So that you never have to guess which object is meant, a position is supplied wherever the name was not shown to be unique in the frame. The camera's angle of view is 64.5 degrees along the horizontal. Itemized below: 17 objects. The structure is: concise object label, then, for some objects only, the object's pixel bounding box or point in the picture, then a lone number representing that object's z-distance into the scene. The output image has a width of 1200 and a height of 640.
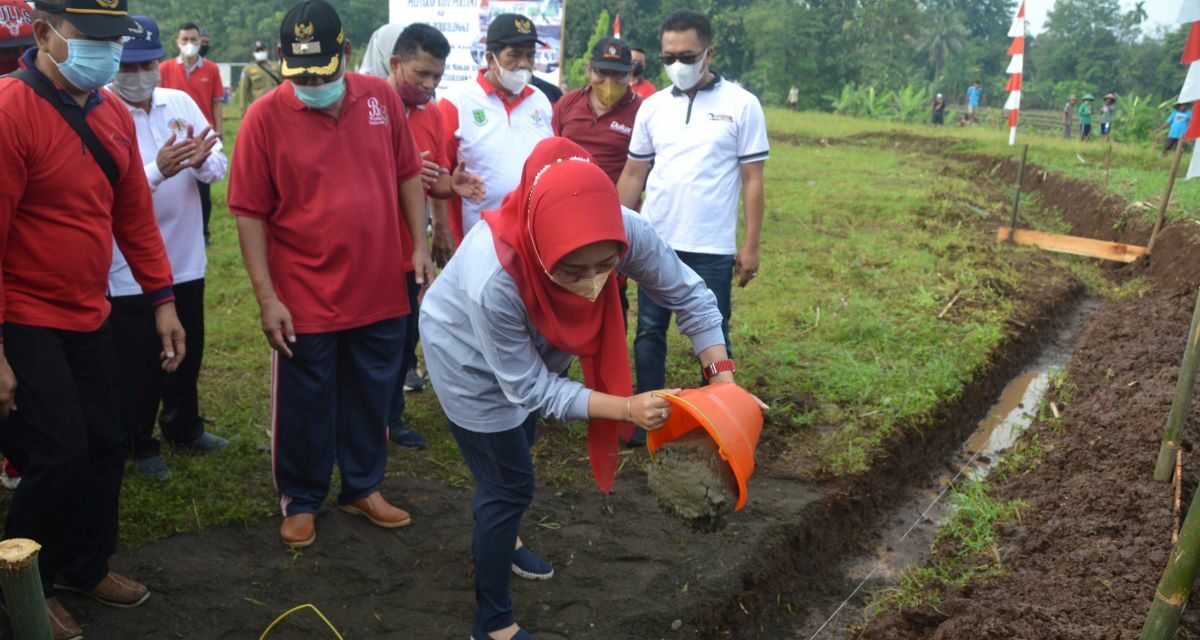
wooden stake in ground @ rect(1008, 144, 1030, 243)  9.77
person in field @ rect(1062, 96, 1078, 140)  25.45
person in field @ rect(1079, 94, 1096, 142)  22.83
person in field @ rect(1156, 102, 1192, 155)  13.86
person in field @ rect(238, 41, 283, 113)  13.66
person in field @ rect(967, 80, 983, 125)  30.16
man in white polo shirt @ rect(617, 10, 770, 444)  4.38
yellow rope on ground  3.11
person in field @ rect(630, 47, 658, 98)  7.33
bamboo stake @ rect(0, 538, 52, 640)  1.79
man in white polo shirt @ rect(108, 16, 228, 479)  3.75
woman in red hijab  2.36
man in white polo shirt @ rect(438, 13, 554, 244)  4.38
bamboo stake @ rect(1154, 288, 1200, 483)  3.69
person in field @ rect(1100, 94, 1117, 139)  22.78
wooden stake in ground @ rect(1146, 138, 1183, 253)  8.32
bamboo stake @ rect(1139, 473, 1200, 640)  2.19
